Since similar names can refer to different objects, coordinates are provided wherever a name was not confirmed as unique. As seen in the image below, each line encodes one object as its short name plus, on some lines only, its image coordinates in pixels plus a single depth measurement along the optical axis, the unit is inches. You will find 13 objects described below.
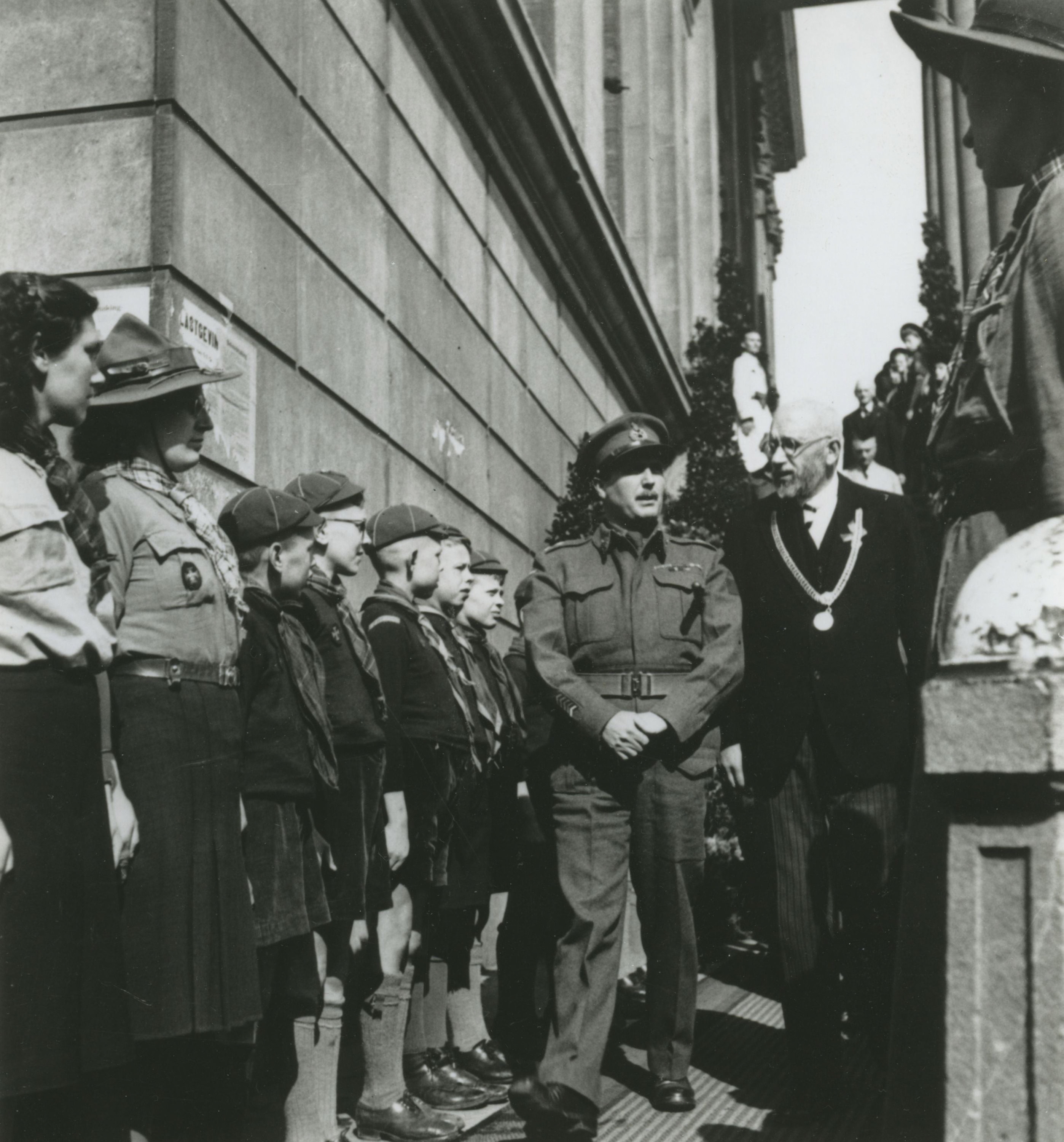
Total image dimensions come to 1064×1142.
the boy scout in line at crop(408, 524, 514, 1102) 235.8
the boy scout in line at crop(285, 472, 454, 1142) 195.9
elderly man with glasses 214.4
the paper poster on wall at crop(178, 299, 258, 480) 238.1
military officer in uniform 203.0
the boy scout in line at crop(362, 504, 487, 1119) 225.0
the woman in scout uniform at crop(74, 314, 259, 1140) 150.3
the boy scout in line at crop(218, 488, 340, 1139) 172.6
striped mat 197.0
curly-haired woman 126.0
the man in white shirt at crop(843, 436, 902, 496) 463.2
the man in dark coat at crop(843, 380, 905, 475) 719.1
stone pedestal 83.0
